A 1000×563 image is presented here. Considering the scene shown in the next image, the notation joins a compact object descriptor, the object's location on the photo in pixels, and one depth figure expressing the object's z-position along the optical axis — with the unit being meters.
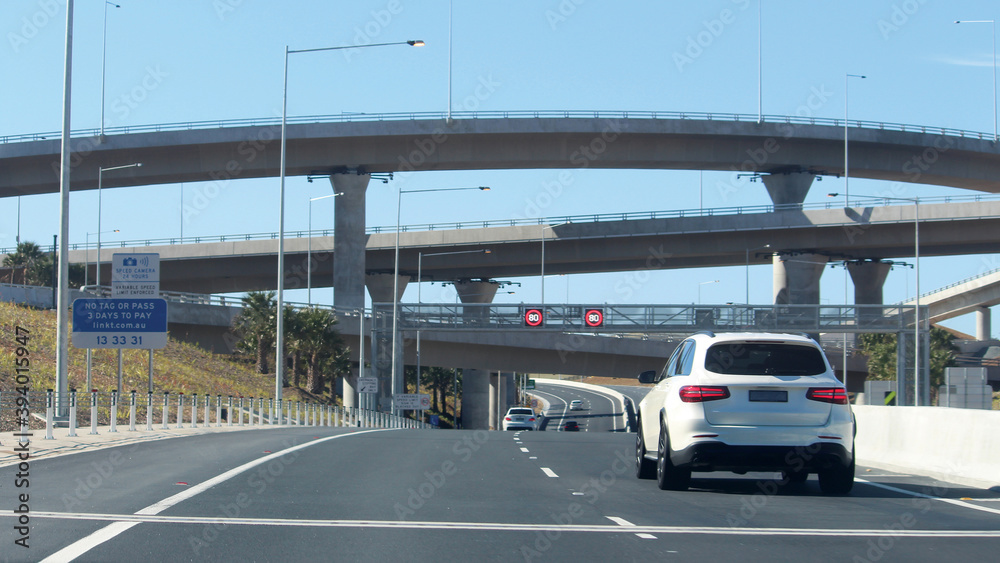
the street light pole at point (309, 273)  74.33
